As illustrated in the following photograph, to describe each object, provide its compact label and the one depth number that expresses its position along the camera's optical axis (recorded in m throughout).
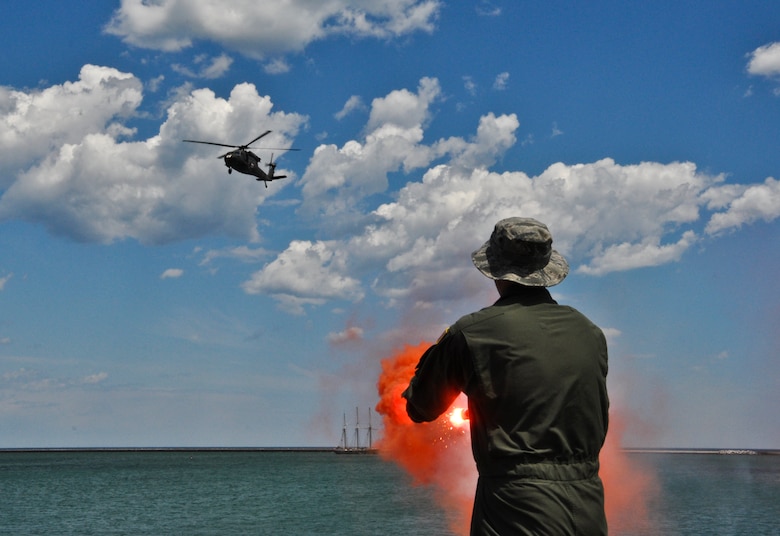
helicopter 58.59
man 4.09
